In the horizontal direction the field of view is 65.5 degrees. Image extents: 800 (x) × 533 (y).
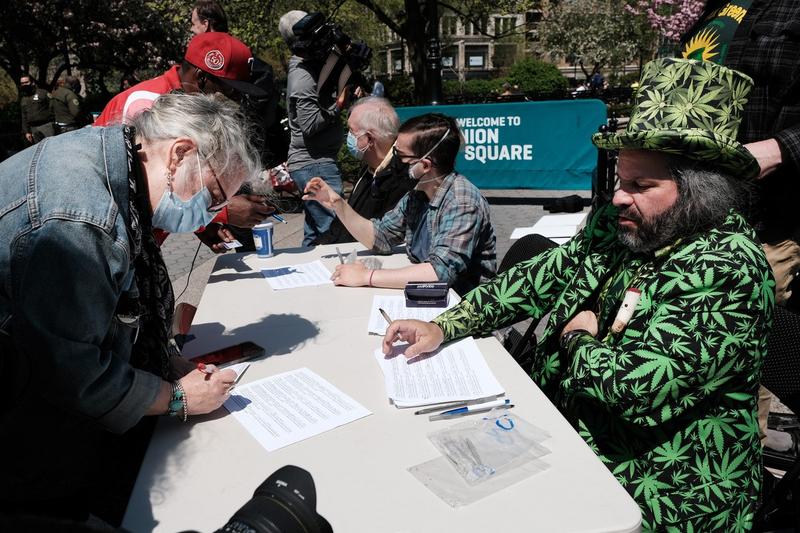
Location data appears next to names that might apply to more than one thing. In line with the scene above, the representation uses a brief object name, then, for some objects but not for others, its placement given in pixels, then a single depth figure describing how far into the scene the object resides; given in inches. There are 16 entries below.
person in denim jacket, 50.8
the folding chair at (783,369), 71.5
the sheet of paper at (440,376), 67.0
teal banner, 305.6
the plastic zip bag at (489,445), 54.8
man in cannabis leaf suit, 62.8
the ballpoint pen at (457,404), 65.6
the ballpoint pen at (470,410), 64.2
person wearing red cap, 123.0
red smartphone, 78.7
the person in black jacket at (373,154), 145.6
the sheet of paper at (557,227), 129.2
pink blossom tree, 633.6
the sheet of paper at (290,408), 61.5
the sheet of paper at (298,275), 111.2
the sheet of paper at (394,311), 88.4
